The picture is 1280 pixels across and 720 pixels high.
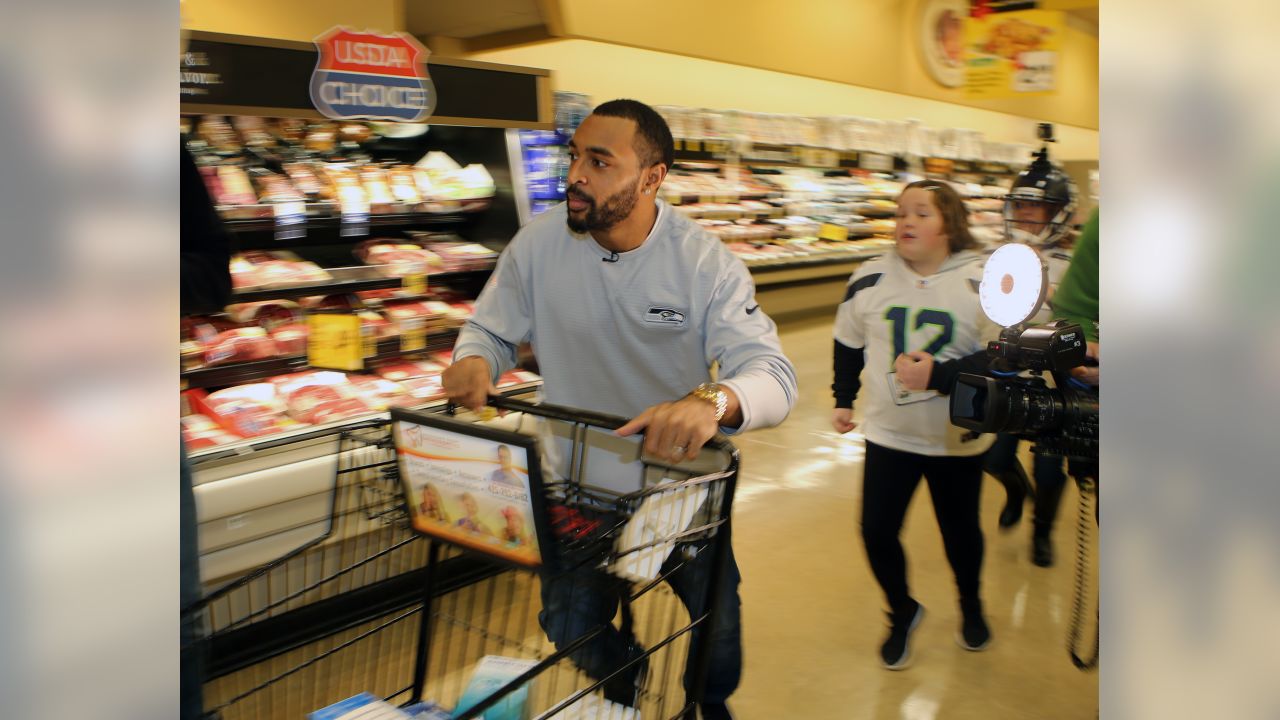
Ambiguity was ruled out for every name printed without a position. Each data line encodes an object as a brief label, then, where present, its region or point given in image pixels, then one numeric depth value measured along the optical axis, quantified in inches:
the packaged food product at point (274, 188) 132.7
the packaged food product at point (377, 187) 140.1
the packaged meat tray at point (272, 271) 126.6
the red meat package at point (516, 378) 145.3
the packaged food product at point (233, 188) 128.4
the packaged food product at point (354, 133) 153.3
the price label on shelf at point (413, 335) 145.4
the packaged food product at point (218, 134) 136.3
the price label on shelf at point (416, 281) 143.2
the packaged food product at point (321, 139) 148.9
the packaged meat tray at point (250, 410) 120.4
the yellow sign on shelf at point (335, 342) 138.0
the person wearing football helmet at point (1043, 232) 154.9
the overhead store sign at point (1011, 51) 253.4
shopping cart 54.2
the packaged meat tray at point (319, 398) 126.8
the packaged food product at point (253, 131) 142.5
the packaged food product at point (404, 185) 143.7
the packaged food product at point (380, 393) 133.8
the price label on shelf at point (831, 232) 386.3
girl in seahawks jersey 115.7
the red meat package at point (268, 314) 136.7
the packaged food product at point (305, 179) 136.6
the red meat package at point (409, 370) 143.6
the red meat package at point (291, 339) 133.8
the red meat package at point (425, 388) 138.8
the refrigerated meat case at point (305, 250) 113.0
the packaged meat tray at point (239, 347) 127.0
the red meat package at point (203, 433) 114.5
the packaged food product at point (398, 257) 142.1
